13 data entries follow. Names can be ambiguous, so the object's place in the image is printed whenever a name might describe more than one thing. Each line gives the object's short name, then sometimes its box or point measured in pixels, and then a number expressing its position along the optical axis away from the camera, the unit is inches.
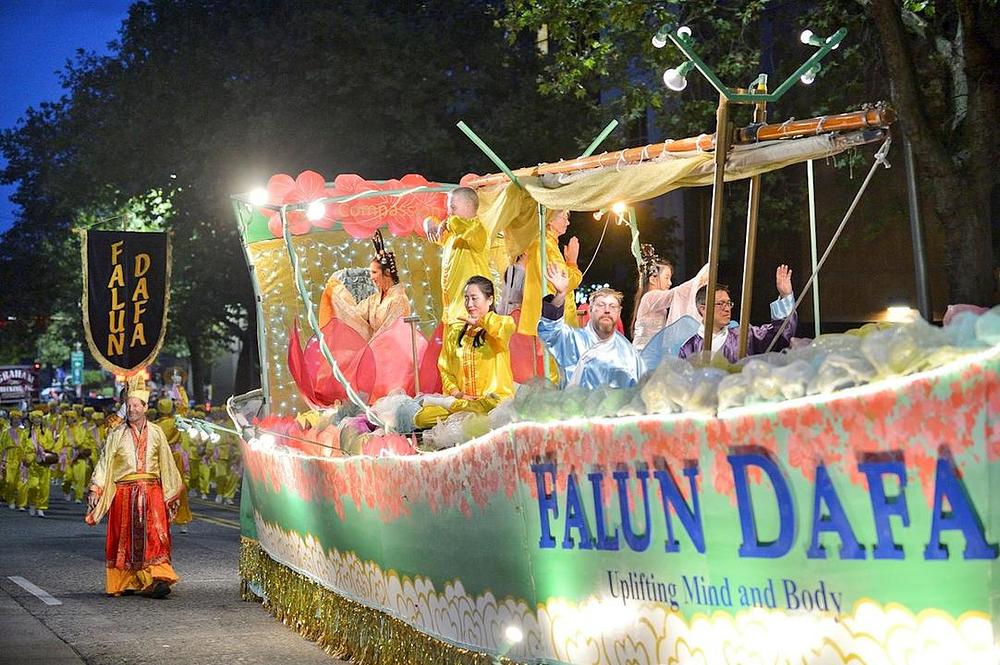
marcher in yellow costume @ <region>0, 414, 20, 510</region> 911.4
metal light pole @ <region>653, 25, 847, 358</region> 250.8
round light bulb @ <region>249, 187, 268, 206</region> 474.3
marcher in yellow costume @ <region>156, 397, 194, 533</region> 612.1
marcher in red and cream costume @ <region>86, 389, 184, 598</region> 490.9
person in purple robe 336.5
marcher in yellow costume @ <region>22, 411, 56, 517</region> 885.8
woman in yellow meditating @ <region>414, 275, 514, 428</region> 348.2
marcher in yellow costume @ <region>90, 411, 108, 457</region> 949.2
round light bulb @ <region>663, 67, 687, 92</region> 268.5
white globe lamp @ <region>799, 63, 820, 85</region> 260.9
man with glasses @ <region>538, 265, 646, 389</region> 306.7
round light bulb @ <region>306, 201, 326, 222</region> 479.0
